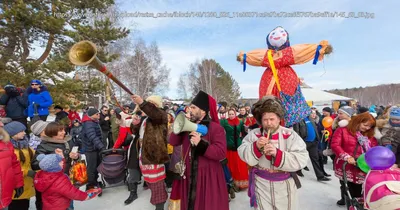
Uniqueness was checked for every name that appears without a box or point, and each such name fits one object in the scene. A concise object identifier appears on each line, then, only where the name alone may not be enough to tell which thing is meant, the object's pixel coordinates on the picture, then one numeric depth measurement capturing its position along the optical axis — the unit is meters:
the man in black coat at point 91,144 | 4.45
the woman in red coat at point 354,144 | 2.93
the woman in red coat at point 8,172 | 2.50
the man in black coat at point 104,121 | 6.96
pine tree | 6.64
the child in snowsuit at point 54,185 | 2.62
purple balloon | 1.87
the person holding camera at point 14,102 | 5.38
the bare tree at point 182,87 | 46.21
